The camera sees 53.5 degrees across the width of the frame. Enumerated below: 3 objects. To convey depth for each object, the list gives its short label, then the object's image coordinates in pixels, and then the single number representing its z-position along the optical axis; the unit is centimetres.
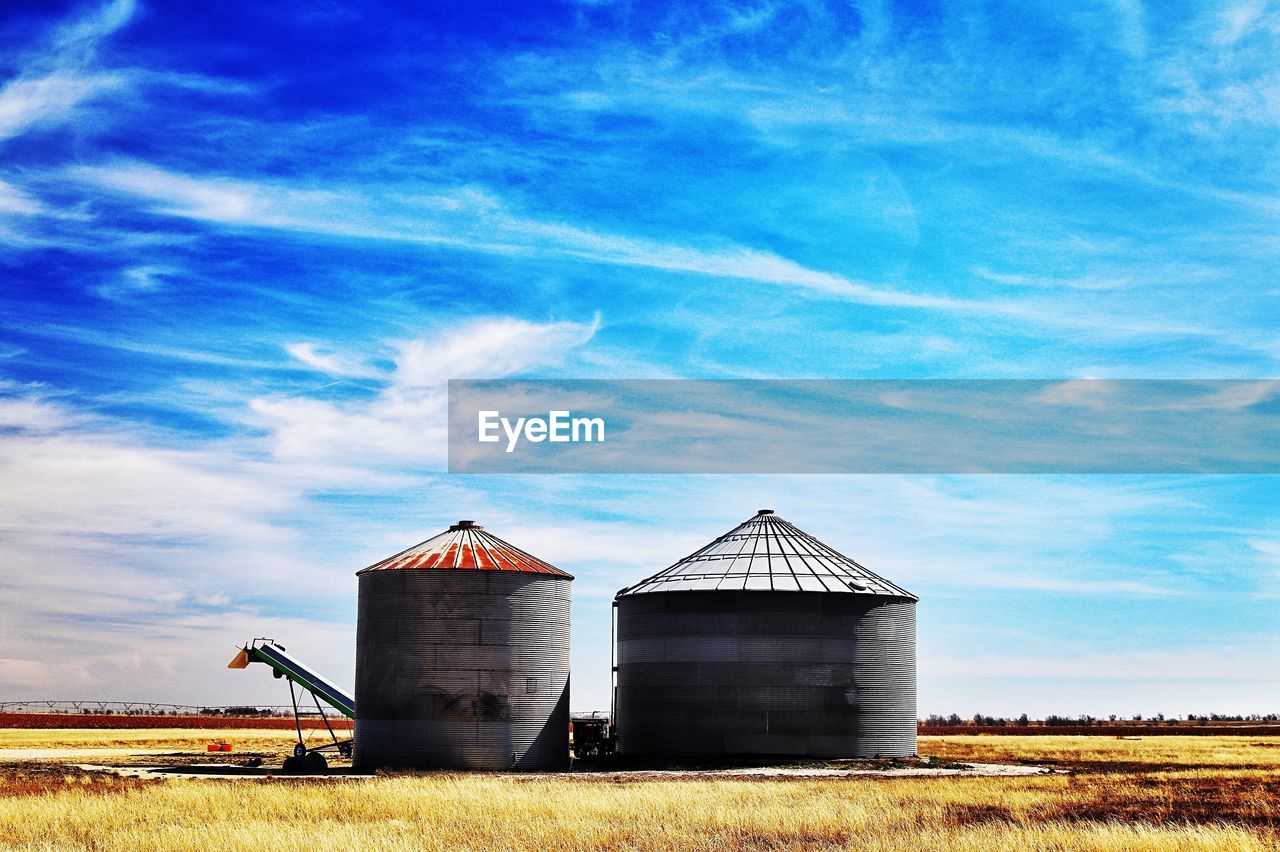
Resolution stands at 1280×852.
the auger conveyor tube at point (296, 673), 4766
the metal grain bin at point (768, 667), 4875
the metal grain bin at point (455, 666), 4431
